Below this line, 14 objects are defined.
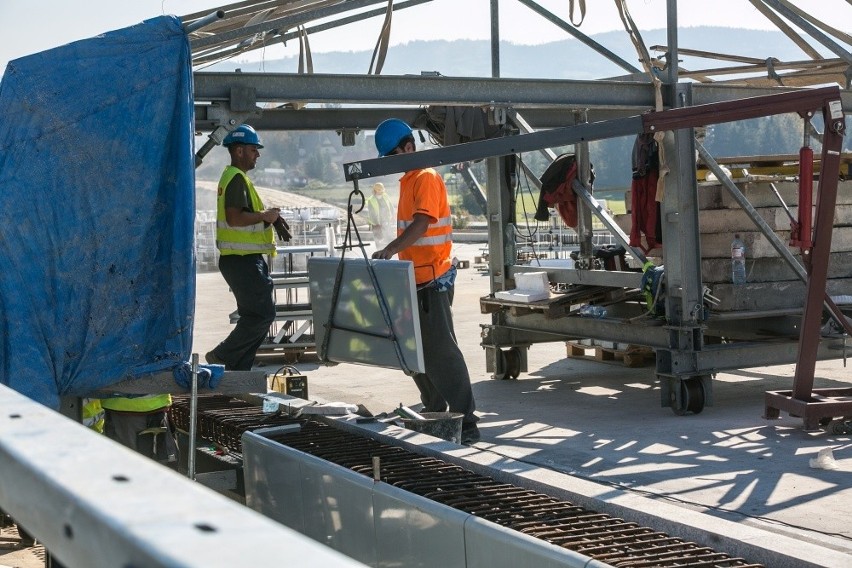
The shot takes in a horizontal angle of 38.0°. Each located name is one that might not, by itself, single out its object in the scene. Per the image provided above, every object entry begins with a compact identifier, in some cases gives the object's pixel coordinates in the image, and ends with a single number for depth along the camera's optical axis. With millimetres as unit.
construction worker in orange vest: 8016
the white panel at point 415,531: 4609
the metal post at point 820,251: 8078
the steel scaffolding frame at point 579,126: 8500
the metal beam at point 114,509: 1253
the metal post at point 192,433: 6191
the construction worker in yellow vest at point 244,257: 8977
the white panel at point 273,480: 6019
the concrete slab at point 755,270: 10164
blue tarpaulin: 6656
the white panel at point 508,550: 3967
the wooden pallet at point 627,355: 12594
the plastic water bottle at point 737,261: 9992
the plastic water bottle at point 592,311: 11031
